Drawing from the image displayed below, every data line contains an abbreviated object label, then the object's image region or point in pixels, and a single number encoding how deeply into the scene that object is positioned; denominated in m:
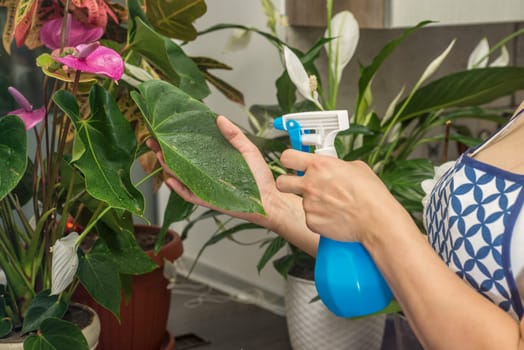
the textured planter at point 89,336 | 0.96
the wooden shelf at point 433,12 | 1.27
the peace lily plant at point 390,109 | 1.22
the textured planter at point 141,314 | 1.27
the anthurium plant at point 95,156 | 0.82
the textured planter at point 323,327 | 1.30
